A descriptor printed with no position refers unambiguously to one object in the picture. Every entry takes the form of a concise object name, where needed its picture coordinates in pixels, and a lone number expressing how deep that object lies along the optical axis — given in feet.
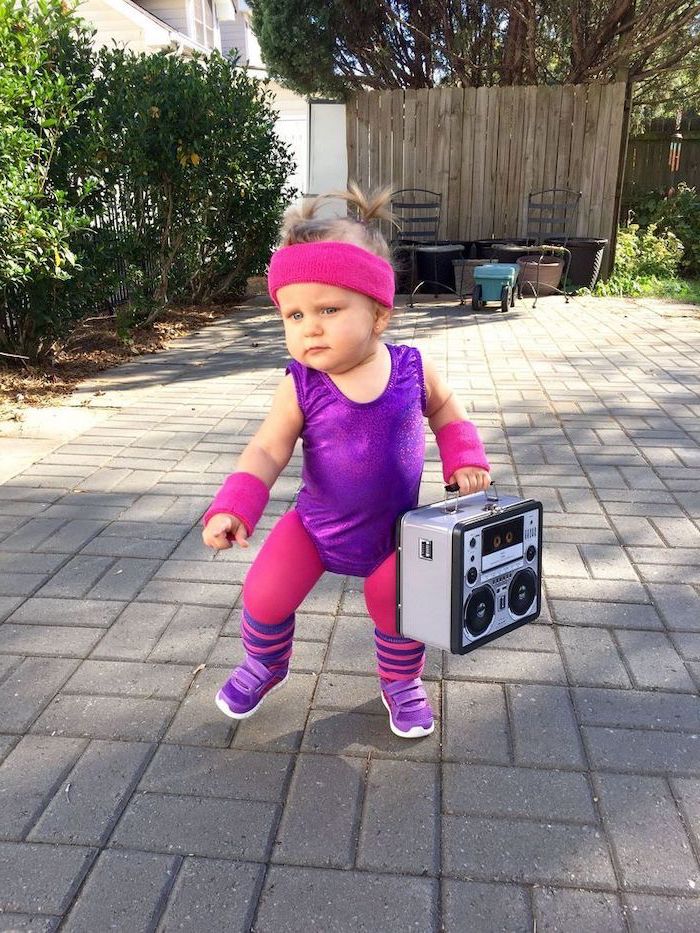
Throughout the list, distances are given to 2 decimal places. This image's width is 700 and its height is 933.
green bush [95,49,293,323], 21.93
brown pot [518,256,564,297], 34.04
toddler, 6.37
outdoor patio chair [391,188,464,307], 34.94
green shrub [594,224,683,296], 38.99
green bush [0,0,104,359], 16.46
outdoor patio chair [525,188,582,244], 37.04
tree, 39.65
